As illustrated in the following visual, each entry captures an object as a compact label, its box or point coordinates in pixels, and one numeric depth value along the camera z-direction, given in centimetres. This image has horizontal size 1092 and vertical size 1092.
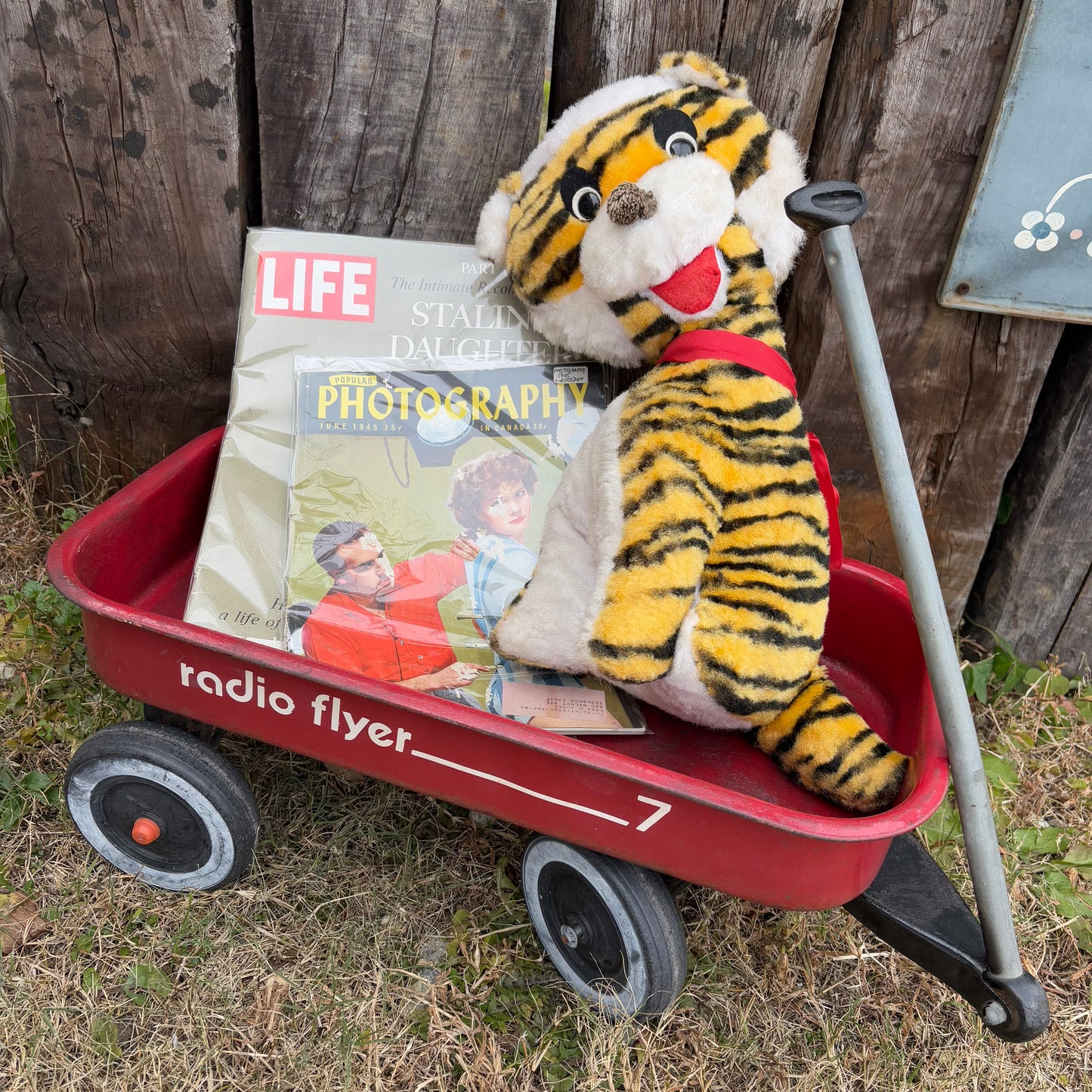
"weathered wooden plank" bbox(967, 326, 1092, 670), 172
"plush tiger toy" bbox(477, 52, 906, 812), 118
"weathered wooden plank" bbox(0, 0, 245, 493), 149
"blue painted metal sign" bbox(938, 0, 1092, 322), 137
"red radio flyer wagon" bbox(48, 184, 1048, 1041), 112
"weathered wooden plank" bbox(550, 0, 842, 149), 143
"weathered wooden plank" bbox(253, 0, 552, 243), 148
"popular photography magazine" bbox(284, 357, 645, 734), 140
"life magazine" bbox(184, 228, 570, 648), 150
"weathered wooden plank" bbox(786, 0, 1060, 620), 142
